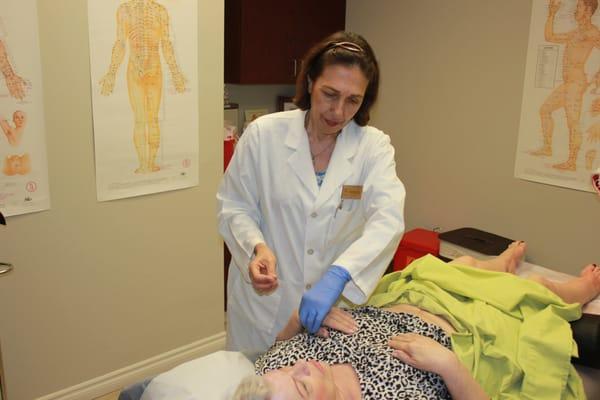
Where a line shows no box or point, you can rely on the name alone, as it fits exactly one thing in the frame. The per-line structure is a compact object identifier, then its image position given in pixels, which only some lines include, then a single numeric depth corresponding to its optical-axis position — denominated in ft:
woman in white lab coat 5.05
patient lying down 4.11
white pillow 3.82
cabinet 8.96
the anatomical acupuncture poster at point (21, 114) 5.98
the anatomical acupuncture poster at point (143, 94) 6.75
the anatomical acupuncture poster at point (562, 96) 7.49
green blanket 4.75
